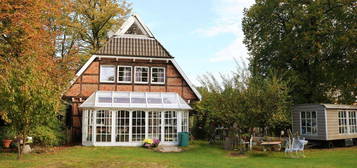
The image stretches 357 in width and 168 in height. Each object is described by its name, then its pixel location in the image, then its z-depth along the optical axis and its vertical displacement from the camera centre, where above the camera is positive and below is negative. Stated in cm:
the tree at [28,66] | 1115 +169
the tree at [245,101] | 1358 +10
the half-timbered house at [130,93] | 1623 +61
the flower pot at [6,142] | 1439 -178
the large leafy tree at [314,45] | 1955 +380
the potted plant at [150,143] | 1596 -203
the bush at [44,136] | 1458 -151
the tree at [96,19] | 2370 +673
